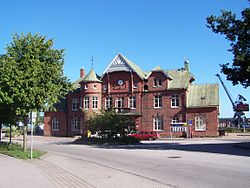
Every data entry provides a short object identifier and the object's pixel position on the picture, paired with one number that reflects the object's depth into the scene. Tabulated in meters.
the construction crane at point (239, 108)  45.48
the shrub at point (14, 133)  47.21
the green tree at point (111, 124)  30.44
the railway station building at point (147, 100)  39.70
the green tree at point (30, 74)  16.64
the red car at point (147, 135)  36.24
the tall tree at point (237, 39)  20.00
